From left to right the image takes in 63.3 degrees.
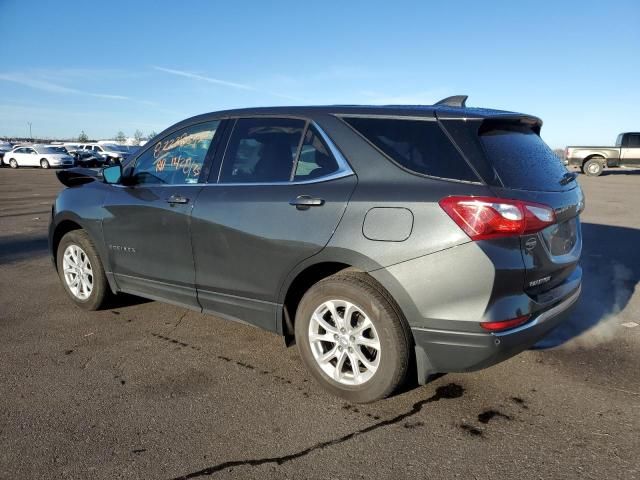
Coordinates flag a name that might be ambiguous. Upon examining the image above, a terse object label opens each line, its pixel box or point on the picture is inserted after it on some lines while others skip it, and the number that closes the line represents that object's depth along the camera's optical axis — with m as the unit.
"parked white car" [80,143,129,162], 39.78
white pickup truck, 26.59
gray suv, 2.67
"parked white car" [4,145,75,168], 37.58
